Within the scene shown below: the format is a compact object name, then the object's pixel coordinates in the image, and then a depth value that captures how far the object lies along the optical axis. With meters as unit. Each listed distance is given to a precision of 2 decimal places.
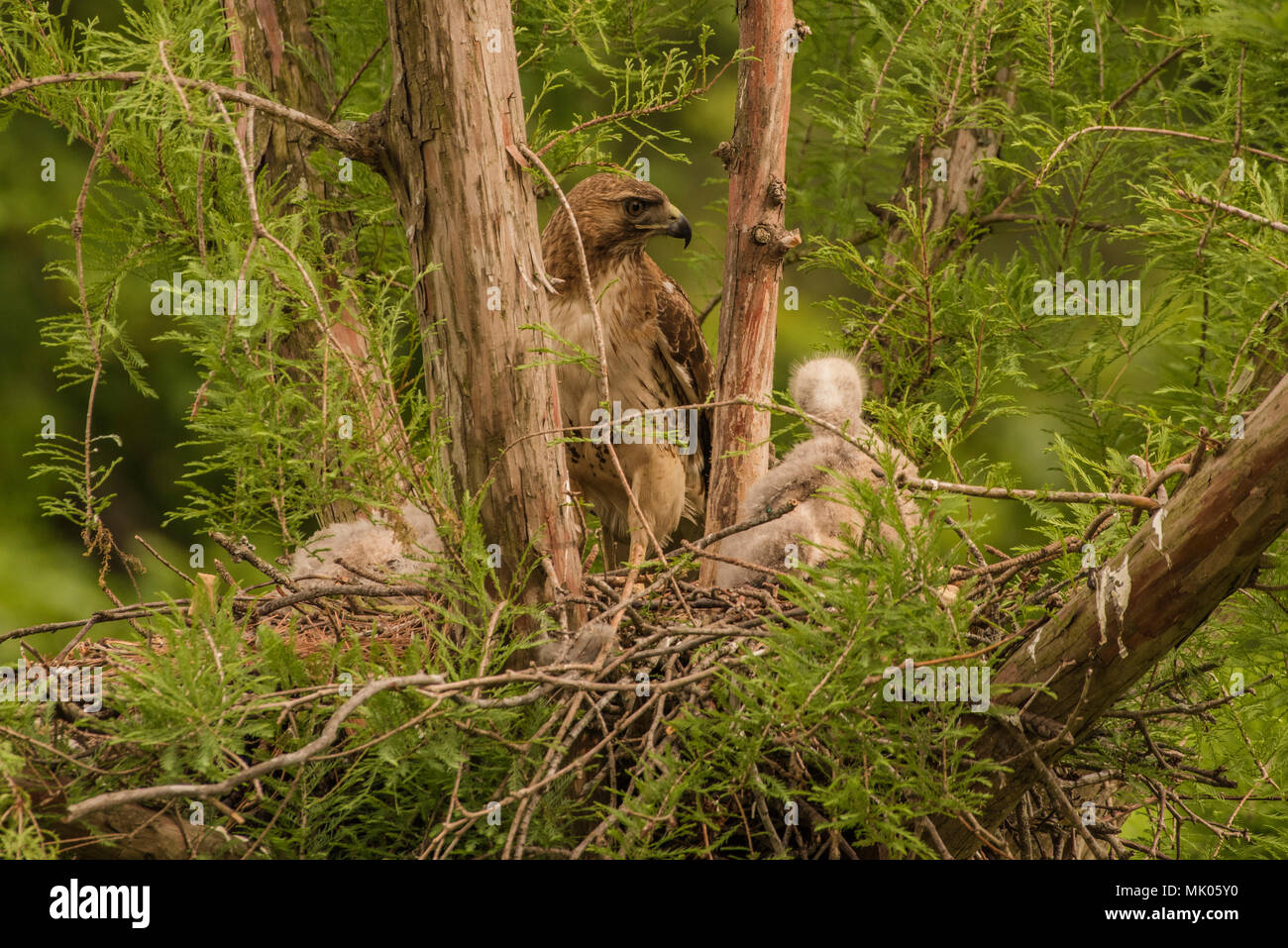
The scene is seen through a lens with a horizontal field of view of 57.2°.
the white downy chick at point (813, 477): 3.30
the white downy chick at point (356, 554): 3.20
